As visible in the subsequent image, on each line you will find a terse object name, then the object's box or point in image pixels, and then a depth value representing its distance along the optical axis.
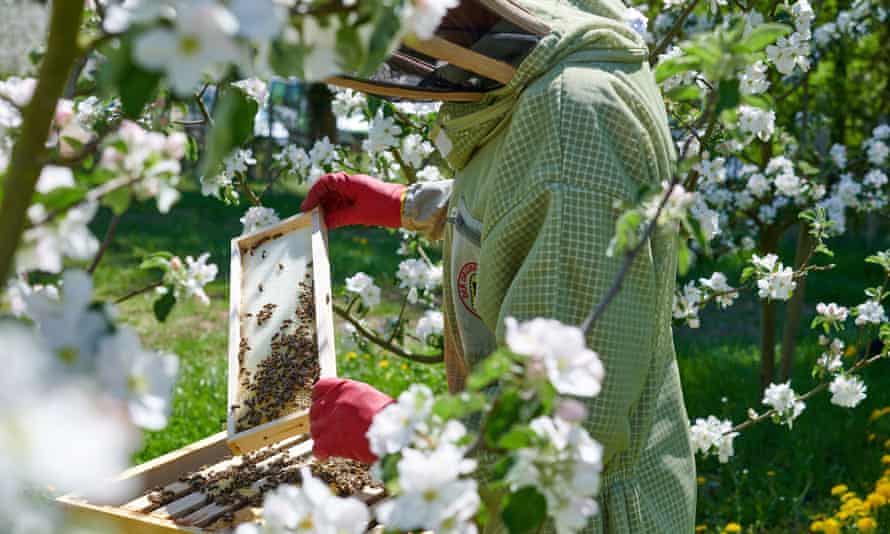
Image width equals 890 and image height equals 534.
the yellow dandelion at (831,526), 3.28
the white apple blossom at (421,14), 0.84
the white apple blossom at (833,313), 3.13
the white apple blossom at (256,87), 2.17
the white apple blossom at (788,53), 2.72
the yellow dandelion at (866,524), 3.29
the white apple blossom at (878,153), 4.93
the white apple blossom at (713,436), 2.86
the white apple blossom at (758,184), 4.53
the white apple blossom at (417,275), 3.34
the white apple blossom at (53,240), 0.81
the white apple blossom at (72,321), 0.70
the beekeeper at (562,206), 1.48
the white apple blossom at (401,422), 0.91
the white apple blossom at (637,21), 2.15
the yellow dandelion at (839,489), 3.68
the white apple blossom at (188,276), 1.16
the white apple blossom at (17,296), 0.79
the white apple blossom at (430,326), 3.22
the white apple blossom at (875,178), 4.87
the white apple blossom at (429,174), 3.28
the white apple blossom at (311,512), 0.87
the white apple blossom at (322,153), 3.09
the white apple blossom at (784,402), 3.06
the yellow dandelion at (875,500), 3.44
